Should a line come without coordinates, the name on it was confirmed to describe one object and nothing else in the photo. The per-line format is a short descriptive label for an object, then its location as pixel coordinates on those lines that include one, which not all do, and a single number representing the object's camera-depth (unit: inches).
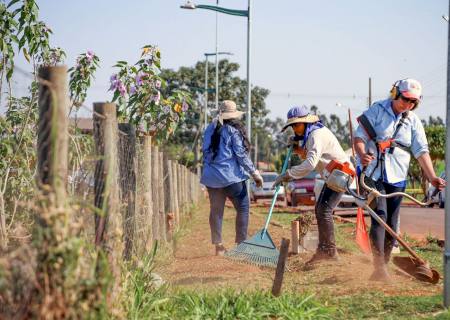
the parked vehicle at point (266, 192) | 1640.5
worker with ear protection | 305.1
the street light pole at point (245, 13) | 891.7
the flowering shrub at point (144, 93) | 383.6
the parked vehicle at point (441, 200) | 1105.4
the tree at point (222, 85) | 2315.5
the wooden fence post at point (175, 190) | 545.0
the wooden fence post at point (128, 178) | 259.0
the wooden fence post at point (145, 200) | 298.0
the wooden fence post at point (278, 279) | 242.8
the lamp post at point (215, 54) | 1699.1
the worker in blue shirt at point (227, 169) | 390.6
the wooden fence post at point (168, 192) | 469.2
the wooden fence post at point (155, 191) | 362.0
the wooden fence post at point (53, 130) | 146.3
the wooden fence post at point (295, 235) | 385.4
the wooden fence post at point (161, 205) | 403.2
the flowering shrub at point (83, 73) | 357.1
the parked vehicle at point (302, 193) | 1147.3
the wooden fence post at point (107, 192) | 172.7
